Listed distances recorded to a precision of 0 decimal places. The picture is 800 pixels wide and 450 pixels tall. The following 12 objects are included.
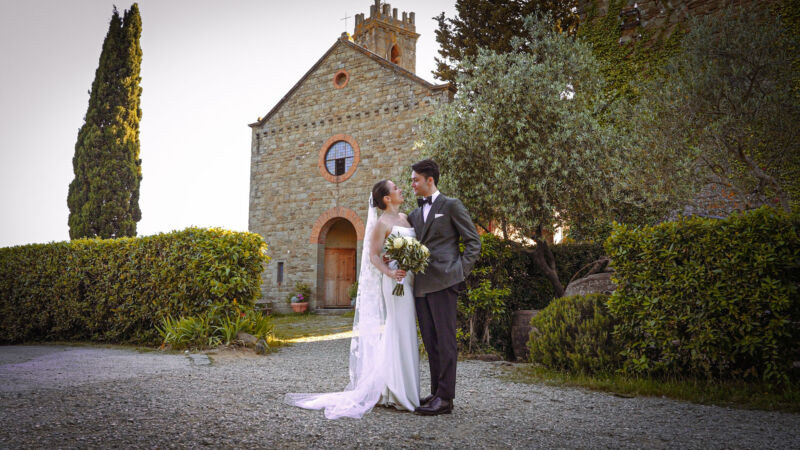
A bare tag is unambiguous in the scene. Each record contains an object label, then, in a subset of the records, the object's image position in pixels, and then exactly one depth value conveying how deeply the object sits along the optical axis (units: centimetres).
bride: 379
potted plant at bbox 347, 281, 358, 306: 1448
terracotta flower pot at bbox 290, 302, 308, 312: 1559
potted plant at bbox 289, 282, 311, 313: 1562
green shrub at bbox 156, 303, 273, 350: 724
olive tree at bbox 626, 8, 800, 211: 746
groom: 372
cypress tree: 1460
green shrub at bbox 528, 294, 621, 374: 527
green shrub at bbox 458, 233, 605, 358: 704
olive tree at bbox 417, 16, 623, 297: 752
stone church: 1508
